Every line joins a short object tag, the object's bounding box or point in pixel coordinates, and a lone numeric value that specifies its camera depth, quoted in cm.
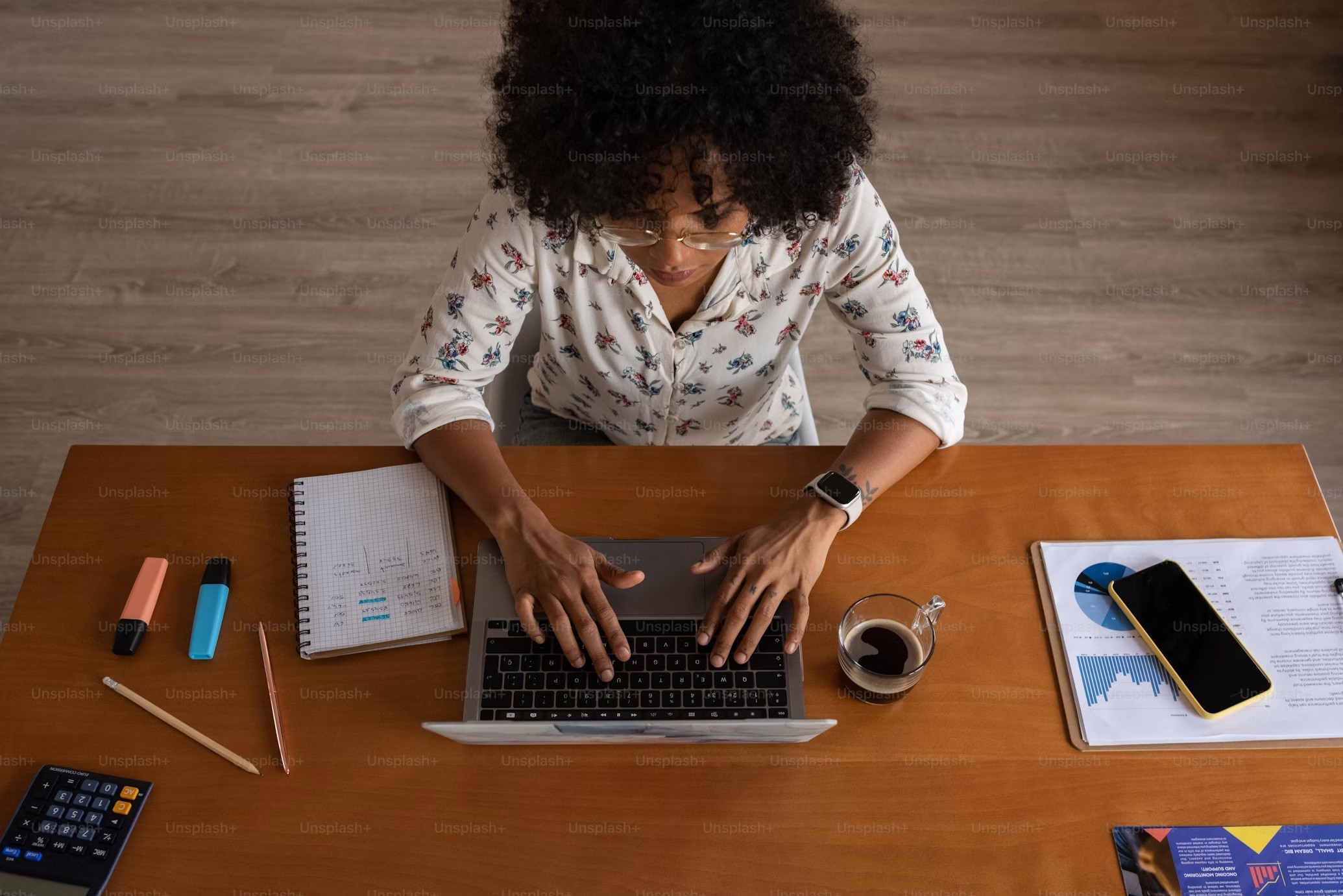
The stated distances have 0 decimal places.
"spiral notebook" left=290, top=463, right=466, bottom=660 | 115
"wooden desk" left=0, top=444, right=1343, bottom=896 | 100
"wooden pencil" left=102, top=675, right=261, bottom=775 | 106
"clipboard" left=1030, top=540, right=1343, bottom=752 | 107
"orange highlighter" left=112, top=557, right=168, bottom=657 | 113
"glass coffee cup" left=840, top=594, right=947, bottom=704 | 107
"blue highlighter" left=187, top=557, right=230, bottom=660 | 113
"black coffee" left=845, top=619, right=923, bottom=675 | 110
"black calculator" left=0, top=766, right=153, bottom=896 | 98
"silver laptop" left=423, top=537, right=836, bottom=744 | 102
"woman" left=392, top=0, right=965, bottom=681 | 96
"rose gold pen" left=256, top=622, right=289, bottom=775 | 106
